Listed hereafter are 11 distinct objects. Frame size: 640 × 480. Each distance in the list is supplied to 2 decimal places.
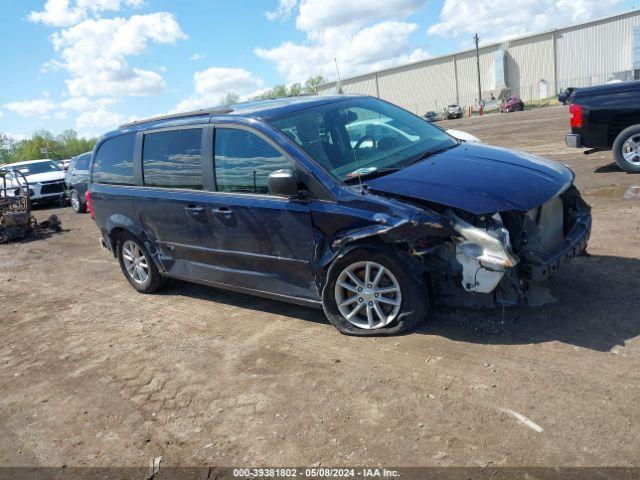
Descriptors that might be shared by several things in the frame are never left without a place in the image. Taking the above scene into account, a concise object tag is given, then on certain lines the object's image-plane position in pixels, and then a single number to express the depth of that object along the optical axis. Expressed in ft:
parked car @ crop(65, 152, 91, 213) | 50.01
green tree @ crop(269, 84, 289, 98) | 319.88
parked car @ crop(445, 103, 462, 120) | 173.37
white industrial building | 183.83
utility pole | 216.54
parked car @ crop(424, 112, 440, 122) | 169.48
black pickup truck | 30.22
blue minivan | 12.84
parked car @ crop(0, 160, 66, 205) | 57.98
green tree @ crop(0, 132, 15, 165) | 278.73
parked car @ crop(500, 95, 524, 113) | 159.53
